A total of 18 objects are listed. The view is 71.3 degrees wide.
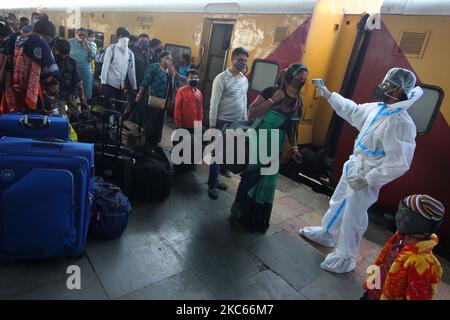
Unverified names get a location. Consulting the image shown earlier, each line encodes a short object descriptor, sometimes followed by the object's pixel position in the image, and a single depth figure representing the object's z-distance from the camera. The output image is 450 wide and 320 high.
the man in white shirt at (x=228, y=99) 3.68
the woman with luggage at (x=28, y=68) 2.78
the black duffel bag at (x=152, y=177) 3.39
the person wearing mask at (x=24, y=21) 8.31
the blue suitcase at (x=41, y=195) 2.06
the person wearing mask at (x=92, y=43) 6.57
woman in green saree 2.99
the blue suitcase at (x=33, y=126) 2.42
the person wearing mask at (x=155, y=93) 4.54
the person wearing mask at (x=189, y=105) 4.23
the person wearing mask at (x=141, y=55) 6.19
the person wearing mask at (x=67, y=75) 3.89
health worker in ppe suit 2.50
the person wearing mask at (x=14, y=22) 8.89
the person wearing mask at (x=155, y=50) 6.22
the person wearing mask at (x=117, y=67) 5.08
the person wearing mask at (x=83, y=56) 5.83
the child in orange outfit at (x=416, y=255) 1.62
